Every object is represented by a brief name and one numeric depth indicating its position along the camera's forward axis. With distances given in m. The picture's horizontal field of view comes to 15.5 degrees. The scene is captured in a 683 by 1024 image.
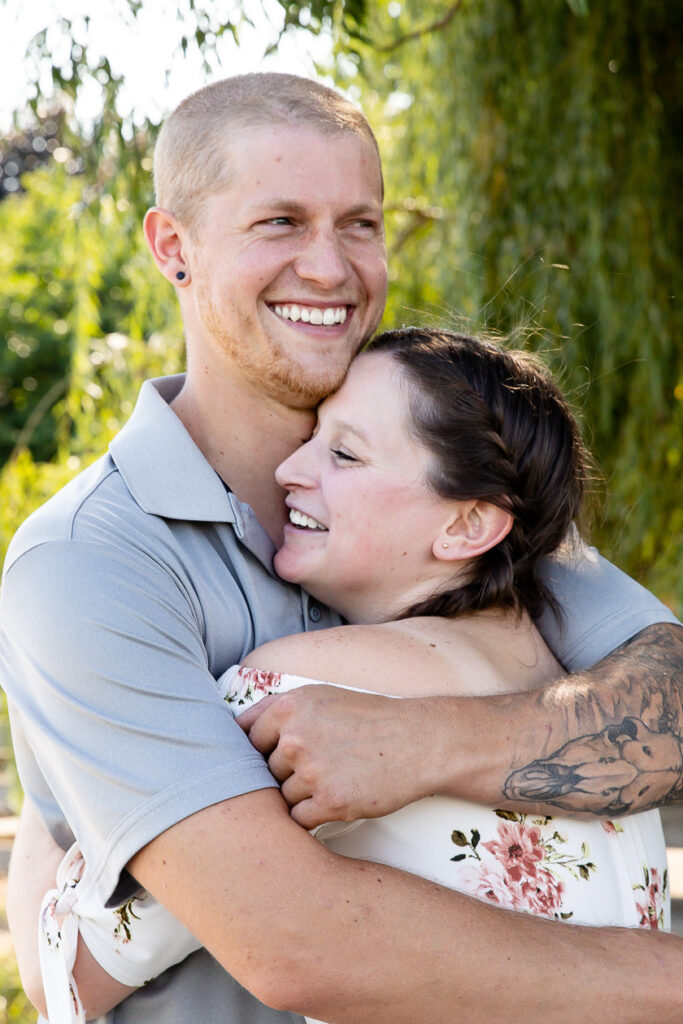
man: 1.47
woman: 1.57
